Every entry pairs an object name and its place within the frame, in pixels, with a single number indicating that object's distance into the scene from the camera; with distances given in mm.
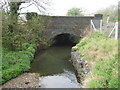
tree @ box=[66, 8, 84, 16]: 19763
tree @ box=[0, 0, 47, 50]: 7184
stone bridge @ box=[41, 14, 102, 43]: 12472
